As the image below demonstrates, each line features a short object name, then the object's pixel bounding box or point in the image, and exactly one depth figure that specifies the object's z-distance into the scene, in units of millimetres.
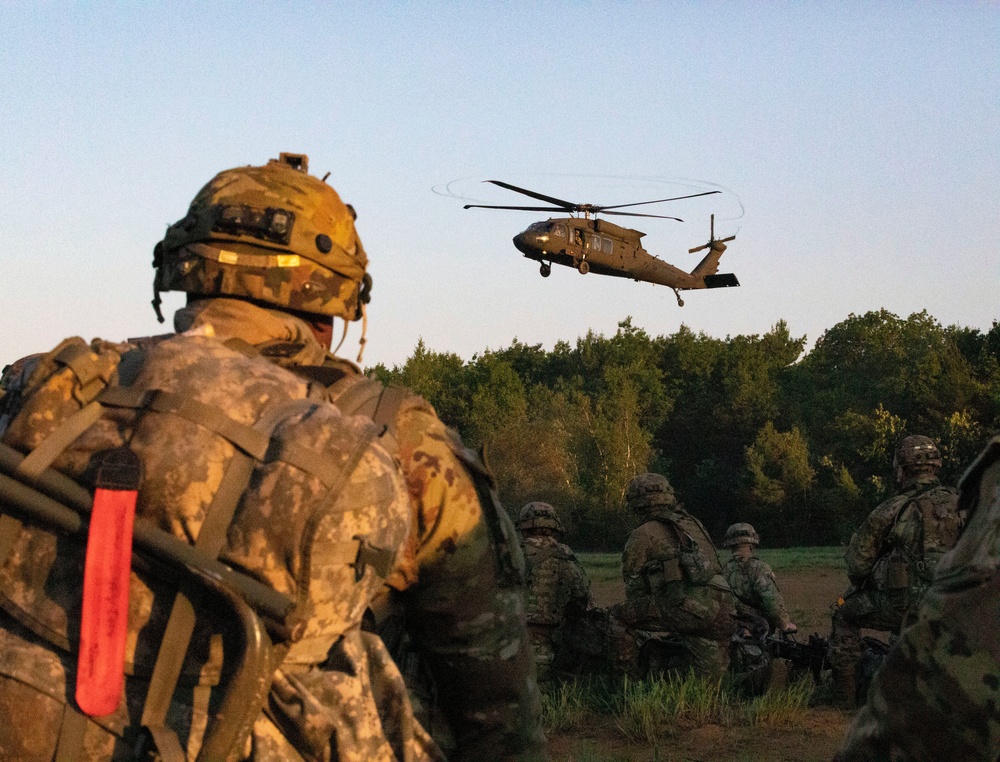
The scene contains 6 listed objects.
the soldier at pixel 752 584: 12461
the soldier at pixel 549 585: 10562
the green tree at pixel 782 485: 40812
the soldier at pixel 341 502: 2262
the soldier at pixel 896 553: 9781
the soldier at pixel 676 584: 10336
